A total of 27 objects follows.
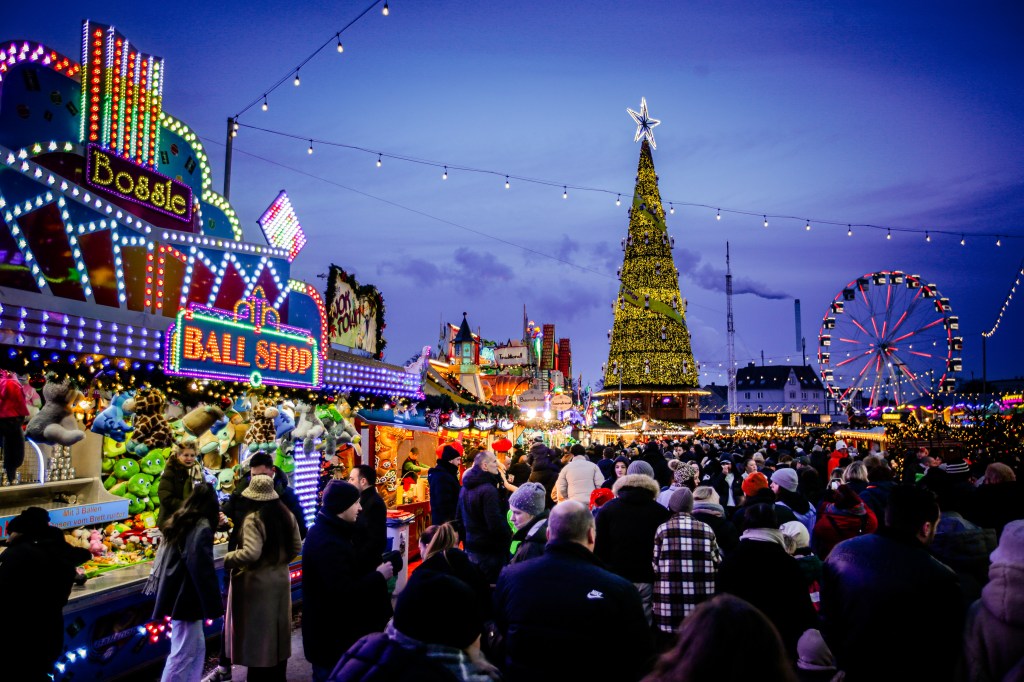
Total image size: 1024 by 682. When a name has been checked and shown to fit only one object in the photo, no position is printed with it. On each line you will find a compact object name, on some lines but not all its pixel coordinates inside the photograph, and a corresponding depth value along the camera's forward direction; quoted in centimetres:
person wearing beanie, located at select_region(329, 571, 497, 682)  237
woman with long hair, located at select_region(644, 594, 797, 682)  195
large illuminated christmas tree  5416
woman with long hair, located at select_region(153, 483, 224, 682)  547
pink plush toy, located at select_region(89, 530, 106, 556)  717
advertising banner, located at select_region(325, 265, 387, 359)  1343
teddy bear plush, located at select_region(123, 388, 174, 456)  747
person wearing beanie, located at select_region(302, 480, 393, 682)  458
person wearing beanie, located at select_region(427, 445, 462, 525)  840
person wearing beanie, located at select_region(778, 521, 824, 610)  504
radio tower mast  8656
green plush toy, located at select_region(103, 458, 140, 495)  848
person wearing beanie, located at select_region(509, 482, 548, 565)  541
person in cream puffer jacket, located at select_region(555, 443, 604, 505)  810
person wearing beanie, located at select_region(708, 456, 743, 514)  998
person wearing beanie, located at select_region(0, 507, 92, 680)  429
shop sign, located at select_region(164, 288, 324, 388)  790
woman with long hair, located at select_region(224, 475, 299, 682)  520
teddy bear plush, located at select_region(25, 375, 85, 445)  662
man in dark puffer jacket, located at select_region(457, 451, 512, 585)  689
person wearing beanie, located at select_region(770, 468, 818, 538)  684
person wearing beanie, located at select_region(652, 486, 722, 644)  469
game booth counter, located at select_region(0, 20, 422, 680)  652
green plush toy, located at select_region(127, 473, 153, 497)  856
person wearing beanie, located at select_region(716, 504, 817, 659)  387
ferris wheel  3575
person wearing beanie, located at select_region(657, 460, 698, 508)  774
